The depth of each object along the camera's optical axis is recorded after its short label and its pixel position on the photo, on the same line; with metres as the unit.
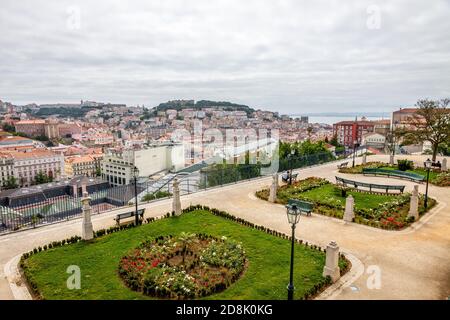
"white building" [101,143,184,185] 67.75
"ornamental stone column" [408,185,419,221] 12.88
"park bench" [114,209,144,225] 12.09
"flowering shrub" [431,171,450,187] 19.31
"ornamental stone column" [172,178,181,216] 13.16
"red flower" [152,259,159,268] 9.03
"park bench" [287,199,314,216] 13.62
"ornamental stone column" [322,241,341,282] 8.25
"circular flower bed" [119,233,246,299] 7.79
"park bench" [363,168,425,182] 20.36
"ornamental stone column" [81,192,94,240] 10.65
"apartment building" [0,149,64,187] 81.19
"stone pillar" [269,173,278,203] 15.87
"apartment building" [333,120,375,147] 97.53
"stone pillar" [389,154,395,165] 27.03
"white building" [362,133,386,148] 59.29
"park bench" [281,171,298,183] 19.95
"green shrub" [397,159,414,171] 23.98
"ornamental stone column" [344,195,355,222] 12.86
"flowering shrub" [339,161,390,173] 24.03
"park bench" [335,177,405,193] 16.59
